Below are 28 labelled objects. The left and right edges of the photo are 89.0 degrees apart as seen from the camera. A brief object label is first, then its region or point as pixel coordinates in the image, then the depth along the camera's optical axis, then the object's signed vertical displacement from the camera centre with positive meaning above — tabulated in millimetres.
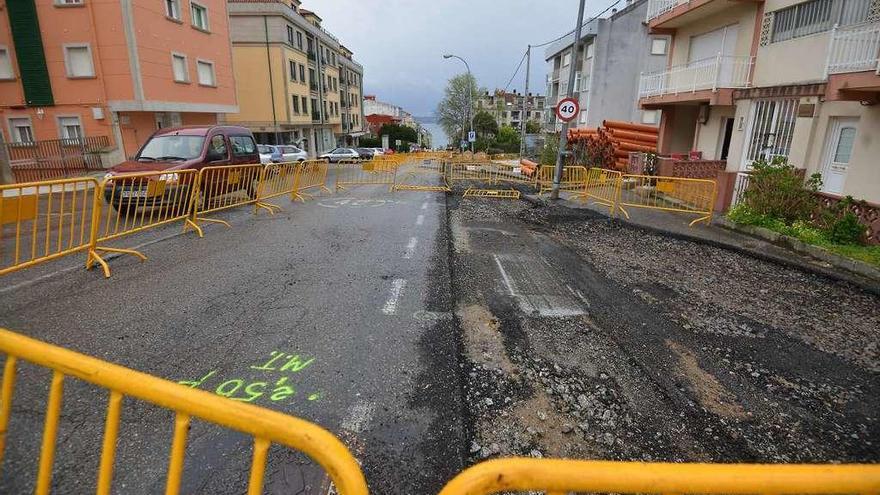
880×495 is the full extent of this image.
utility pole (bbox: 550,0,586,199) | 12875 -145
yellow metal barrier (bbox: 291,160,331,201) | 13639 -1373
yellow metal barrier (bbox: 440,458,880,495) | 1248 -926
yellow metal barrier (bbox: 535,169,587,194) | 15445 -1468
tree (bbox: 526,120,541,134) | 71812 +1497
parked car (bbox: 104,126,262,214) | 9531 -513
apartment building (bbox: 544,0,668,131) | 33500 +5781
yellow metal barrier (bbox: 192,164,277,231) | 9227 -1152
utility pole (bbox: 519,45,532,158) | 33044 +3115
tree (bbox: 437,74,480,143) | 78312 +5443
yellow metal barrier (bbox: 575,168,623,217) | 12266 -1445
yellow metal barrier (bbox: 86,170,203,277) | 6098 -1395
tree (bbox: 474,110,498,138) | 66312 +1830
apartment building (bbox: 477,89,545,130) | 107112 +7856
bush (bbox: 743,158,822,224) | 9203 -1054
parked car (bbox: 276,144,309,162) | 27128 -1206
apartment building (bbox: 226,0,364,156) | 38562 +5698
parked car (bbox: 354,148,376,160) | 38797 -1564
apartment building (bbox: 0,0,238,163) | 19672 +2661
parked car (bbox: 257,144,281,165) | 23425 -1089
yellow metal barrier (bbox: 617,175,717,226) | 11453 -1621
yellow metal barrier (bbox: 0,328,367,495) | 1362 -895
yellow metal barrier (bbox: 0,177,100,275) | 4914 -1813
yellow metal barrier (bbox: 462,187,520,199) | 14509 -1805
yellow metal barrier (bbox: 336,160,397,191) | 16844 -1687
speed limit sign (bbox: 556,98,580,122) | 12977 +817
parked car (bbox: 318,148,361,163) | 35066 -1550
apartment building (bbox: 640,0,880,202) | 9336 +1528
